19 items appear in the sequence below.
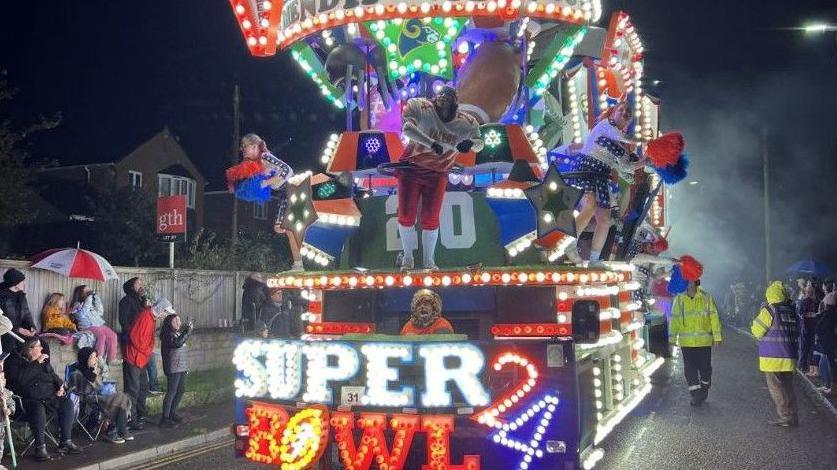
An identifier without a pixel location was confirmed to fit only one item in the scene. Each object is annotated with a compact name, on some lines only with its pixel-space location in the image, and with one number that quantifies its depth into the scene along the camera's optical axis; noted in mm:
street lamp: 11905
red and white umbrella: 11320
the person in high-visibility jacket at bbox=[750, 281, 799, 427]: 9586
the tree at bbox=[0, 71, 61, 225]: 19375
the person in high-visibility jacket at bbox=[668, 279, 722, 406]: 11219
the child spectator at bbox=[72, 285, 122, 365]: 11148
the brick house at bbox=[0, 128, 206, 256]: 29625
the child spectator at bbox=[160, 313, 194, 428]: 10258
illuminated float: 4887
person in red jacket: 10258
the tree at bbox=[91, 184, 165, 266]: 25875
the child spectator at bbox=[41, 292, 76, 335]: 10742
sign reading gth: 13953
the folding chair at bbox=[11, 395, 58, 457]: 8547
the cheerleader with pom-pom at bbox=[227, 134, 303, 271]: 7543
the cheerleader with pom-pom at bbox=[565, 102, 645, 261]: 7758
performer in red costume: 6352
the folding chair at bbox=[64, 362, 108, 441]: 9164
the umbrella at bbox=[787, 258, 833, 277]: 23484
